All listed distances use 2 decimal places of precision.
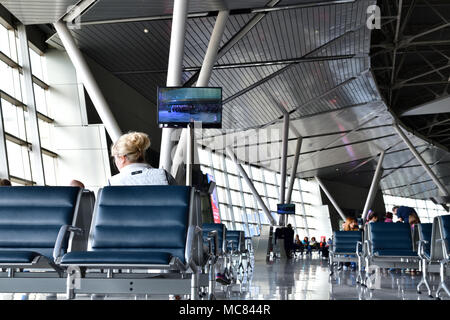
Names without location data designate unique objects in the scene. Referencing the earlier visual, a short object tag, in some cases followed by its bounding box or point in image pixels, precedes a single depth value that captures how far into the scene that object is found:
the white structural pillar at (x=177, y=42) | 13.14
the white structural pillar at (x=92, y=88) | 15.30
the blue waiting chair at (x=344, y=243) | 13.38
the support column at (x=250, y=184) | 30.80
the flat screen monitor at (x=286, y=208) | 30.20
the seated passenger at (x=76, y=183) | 7.66
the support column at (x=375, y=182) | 41.47
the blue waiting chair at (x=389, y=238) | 9.58
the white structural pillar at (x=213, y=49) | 14.86
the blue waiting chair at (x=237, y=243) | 12.35
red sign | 32.63
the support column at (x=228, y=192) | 34.97
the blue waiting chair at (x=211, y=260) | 4.22
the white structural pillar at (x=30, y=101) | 16.84
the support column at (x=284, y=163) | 28.59
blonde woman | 4.54
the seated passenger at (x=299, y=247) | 35.00
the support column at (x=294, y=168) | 33.25
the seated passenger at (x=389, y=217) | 15.41
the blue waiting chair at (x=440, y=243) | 6.64
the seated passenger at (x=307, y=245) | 38.84
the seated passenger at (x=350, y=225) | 16.84
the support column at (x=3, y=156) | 14.60
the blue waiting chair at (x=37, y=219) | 4.27
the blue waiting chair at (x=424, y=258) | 7.40
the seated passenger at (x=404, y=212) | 14.59
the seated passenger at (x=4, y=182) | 7.73
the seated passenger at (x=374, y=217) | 14.43
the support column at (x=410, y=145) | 33.71
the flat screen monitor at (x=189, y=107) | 10.27
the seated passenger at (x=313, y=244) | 39.90
